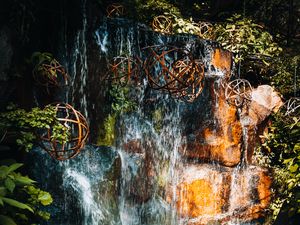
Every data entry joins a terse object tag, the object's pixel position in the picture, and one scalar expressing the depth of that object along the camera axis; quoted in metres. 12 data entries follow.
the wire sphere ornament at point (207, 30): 8.02
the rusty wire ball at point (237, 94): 6.57
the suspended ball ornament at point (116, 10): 7.13
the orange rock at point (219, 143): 6.48
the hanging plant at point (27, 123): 4.15
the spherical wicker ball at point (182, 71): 5.57
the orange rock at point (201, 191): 6.31
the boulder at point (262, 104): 6.73
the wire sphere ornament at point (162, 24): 7.54
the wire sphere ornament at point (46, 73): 4.88
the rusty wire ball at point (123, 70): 5.75
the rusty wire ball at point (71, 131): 4.91
